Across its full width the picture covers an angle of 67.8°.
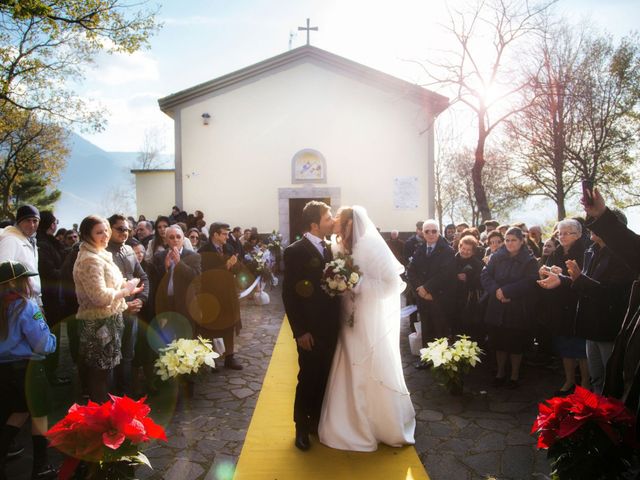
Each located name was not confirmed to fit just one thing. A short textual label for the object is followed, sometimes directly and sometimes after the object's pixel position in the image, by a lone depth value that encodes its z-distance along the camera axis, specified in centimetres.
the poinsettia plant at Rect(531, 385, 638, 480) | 241
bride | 440
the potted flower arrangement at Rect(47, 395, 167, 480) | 264
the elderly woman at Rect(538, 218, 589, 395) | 555
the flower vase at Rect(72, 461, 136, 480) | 271
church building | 1845
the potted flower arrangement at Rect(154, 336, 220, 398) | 556
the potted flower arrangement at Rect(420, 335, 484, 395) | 553
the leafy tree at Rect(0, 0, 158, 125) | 1026
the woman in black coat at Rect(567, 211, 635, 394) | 466
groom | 450
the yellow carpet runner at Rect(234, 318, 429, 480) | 398
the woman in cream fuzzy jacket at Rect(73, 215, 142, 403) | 436
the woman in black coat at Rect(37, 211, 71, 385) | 613
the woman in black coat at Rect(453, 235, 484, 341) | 718
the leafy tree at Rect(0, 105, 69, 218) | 2525
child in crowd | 367
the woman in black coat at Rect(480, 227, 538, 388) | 600
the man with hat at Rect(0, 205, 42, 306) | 494
